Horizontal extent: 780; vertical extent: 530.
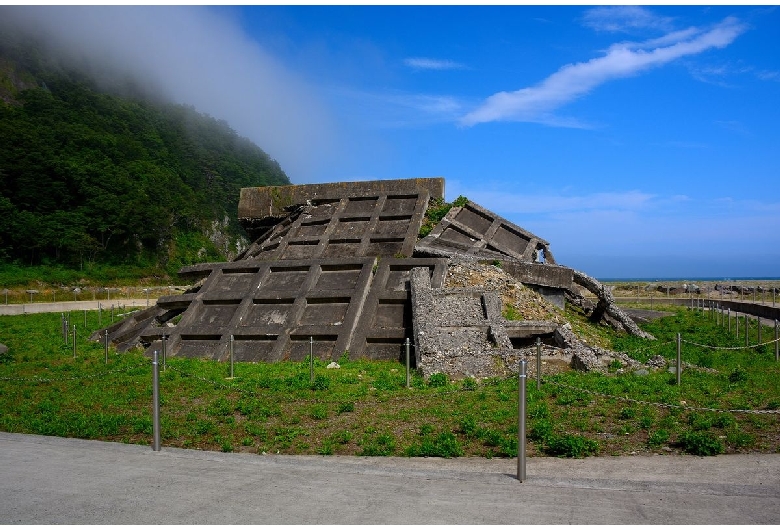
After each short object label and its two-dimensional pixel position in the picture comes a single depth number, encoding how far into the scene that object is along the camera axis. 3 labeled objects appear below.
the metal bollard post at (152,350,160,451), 9.33
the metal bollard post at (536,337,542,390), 12.99
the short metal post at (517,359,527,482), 7.60
